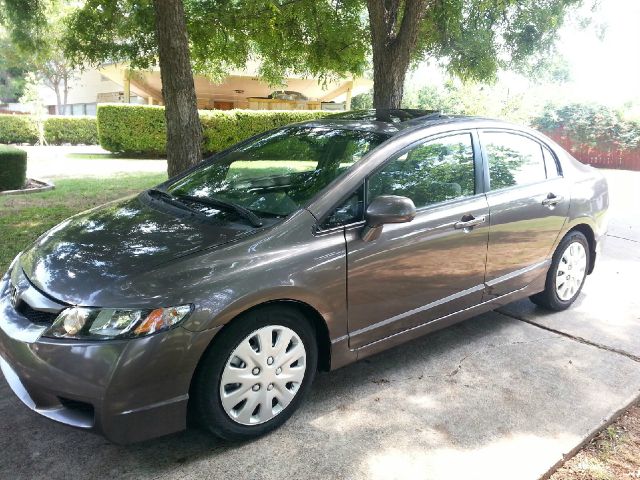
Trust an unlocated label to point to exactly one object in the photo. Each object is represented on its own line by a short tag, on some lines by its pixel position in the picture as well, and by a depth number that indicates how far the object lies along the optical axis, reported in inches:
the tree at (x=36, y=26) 351.9
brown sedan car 91.1
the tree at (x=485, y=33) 370.6
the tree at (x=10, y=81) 1658.7
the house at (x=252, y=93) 918.4
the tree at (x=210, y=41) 249.6
